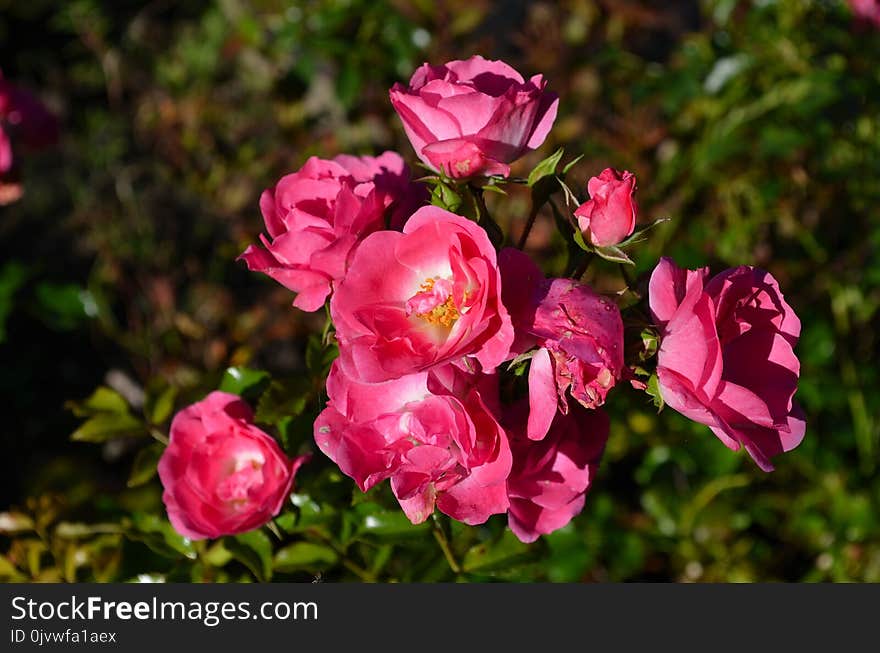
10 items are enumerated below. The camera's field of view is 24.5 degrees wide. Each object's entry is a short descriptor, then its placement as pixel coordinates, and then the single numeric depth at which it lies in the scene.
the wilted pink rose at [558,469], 0.68
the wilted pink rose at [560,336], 0.64
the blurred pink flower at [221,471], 0.72
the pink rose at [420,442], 0.65
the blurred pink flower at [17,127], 0.90
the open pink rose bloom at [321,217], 0.67
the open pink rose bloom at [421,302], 0.64
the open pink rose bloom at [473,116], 0.67
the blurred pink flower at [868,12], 1.00
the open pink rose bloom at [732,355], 0.64
